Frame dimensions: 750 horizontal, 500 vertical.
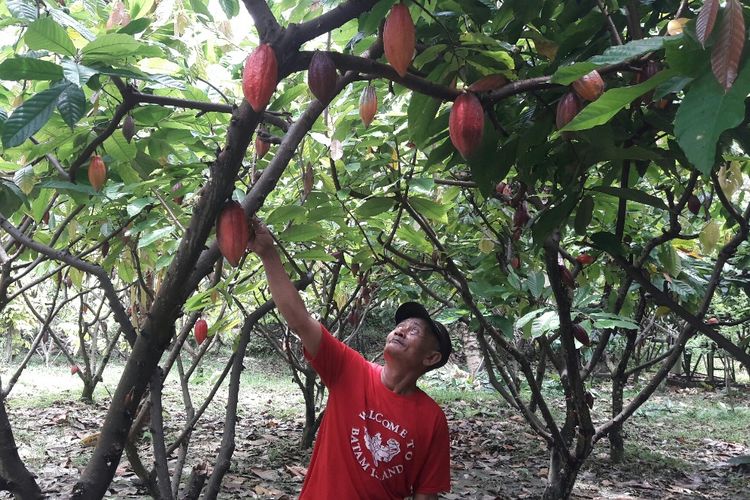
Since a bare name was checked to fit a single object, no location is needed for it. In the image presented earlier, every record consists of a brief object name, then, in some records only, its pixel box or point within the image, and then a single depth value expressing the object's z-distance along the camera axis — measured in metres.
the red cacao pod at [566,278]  1.91
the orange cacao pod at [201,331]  2.29
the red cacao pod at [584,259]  2.29
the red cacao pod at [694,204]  2.20
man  1.82
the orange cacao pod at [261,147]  1.52
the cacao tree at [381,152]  0.79
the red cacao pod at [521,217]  2.03
